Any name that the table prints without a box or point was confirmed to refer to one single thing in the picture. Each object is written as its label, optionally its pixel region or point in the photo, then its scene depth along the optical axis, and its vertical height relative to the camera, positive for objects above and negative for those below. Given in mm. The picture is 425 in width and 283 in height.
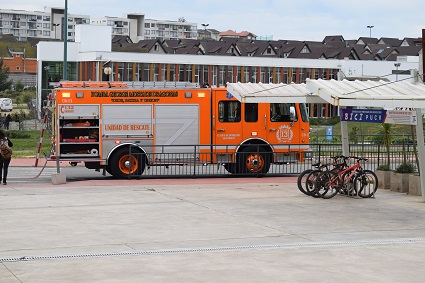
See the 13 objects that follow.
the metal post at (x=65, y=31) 44562 +6688
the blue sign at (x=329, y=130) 45194 +1332
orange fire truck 26969 +868
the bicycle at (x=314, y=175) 21625 -522
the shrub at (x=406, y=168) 23281 -366
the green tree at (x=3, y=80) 104688 +9413
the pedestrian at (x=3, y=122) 59725 +2275
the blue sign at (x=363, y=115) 21562 +1038
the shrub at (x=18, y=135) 51344 +1158
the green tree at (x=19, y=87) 128500 +10259
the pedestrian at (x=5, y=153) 24781 +29
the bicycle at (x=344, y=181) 21453 -677
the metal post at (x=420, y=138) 20203 +409
